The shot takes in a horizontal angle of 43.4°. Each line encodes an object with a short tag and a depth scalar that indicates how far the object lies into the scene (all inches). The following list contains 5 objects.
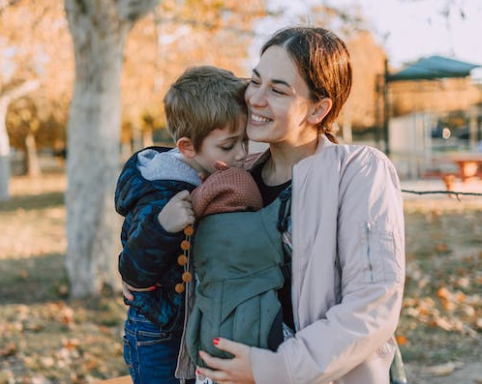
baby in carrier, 67.9
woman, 65.2
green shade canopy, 475.2
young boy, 74.0
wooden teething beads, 71.5
